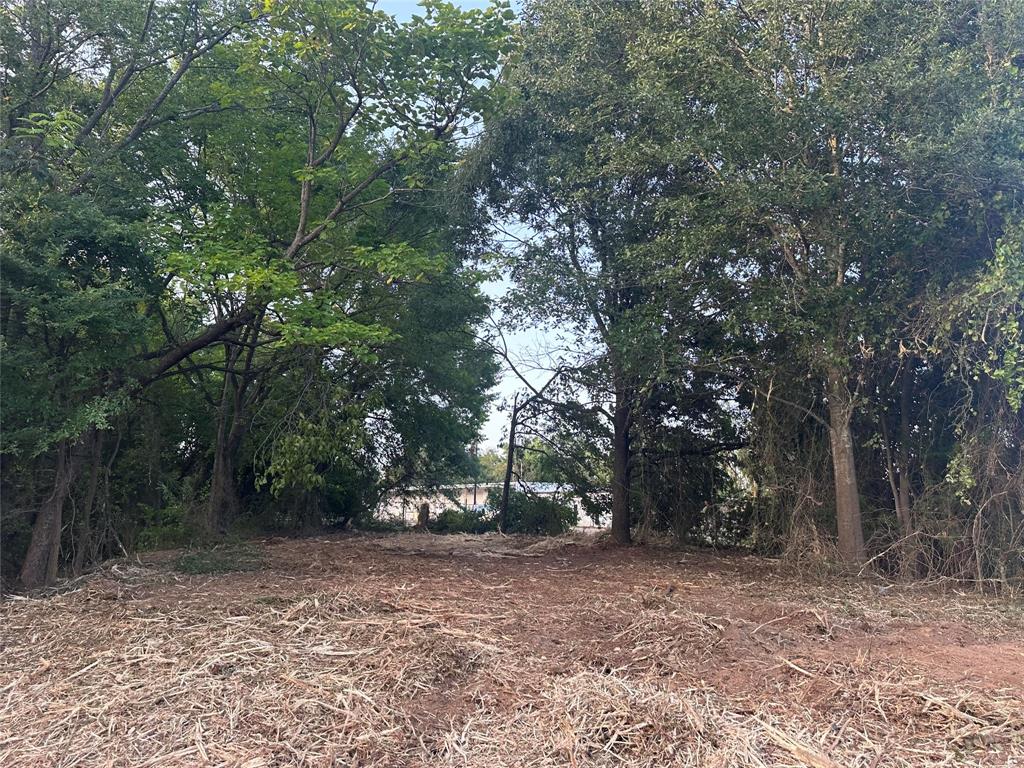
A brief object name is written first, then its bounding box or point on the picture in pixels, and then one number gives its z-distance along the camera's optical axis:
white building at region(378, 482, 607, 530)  18.09
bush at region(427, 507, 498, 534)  17.59
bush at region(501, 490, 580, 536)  15.62
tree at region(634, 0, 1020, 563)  7.33
